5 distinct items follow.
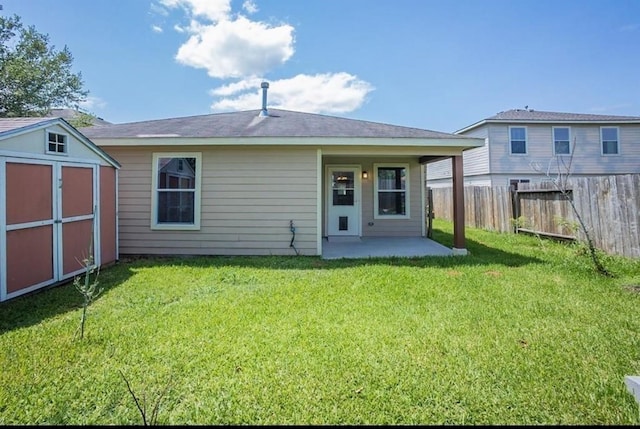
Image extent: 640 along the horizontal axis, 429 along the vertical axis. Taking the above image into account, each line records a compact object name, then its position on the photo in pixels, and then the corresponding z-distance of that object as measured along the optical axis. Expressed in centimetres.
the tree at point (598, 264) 512
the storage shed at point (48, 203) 416
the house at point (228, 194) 698
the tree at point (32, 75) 1630
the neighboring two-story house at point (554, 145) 1518
